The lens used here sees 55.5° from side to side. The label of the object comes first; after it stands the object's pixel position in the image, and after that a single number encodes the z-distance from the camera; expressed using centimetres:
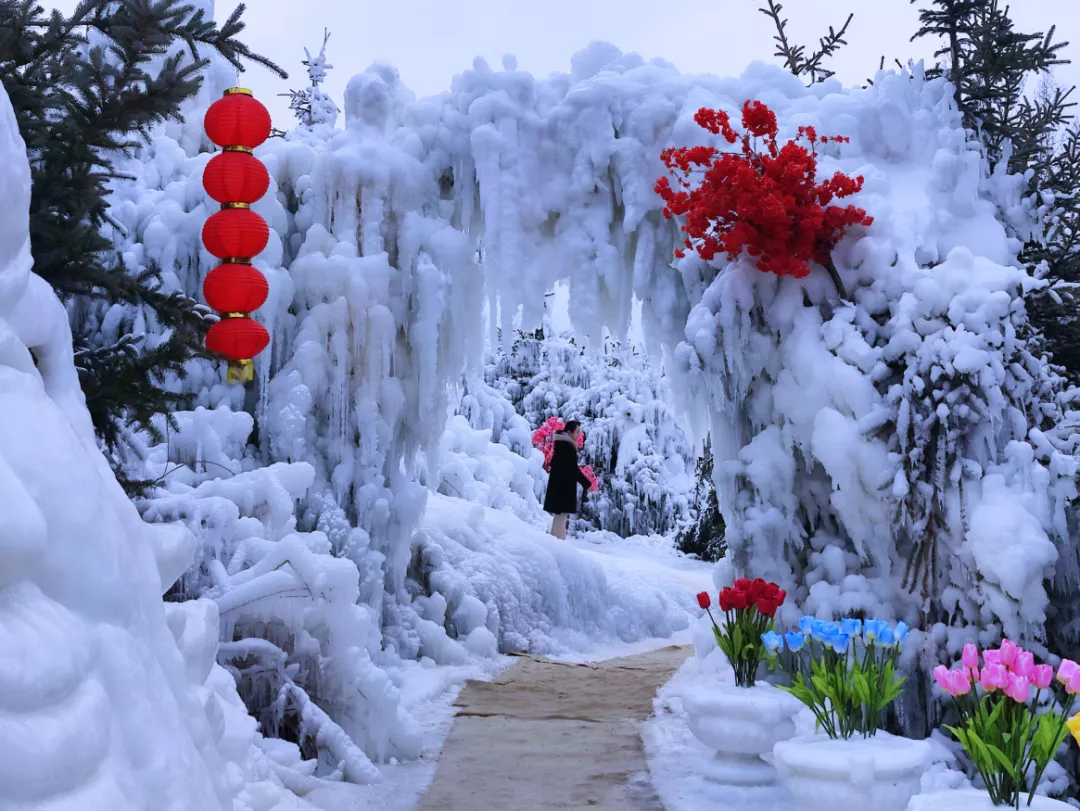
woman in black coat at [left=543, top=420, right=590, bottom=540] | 1044
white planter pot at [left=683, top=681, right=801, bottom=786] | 420
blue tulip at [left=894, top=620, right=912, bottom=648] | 366
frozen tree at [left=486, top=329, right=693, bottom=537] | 1562
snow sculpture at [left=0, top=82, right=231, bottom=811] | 147
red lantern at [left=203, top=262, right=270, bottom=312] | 488
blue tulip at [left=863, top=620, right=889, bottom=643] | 365
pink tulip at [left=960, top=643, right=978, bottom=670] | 275
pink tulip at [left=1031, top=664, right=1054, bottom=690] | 273
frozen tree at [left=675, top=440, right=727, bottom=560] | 1366
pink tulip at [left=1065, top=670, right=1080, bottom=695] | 252
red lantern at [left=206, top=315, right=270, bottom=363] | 482
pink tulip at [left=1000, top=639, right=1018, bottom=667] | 274
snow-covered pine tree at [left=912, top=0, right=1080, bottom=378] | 549
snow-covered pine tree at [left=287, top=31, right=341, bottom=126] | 1102
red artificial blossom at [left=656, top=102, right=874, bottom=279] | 504
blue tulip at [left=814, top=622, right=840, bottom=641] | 374
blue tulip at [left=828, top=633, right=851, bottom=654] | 369
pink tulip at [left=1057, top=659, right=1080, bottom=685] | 255
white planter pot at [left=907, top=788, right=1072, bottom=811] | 248
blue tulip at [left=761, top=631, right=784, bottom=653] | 420
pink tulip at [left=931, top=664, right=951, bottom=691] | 280
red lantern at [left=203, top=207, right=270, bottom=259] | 494
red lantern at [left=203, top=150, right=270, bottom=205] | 495
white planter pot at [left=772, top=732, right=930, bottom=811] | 323
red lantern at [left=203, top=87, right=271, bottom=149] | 499
